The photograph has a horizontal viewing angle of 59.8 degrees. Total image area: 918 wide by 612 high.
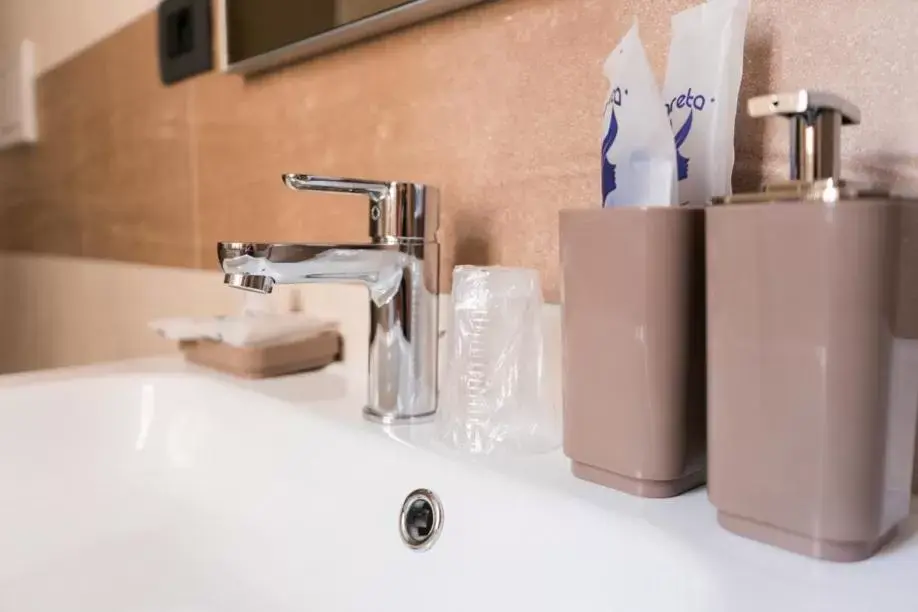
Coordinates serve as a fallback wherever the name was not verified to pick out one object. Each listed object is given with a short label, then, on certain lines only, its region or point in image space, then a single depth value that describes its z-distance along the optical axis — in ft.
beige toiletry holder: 1.33
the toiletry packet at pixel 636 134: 1.41
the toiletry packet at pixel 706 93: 1.46
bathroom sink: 1.23
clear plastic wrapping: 1.77
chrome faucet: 1.96
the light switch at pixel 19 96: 5.35
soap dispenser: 1.08
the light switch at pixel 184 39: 3.38
